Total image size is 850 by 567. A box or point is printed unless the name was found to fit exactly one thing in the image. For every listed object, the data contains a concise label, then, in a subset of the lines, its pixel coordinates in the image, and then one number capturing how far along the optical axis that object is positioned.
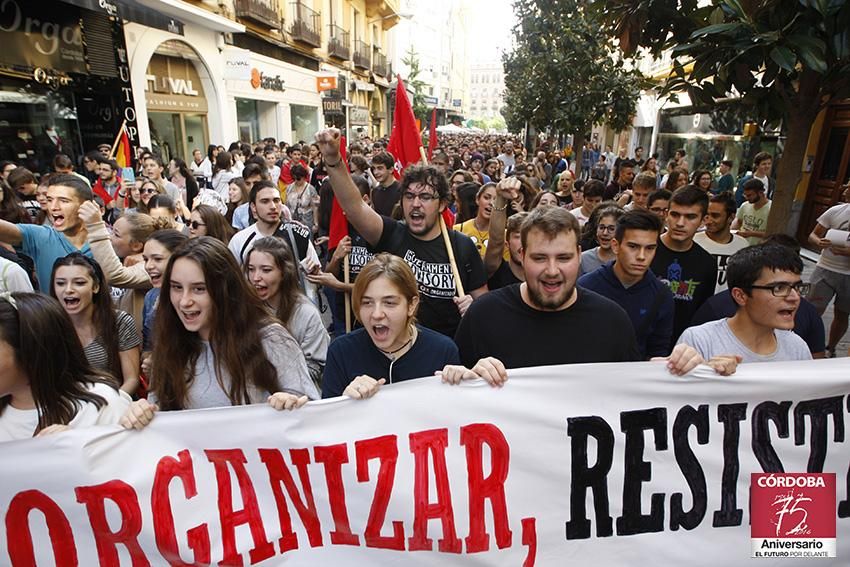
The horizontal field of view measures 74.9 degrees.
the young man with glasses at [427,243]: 3.28
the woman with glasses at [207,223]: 4.11
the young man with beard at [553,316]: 2.24
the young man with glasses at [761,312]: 2.34
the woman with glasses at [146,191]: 5.64
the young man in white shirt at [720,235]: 4.24
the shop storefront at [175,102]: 13.30
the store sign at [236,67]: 15.48
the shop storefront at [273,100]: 17.56
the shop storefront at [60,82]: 9.42
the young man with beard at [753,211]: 5.76
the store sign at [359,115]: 28.93
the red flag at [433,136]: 6.82
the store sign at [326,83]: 21.84
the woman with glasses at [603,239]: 3.70
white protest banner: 2.06
